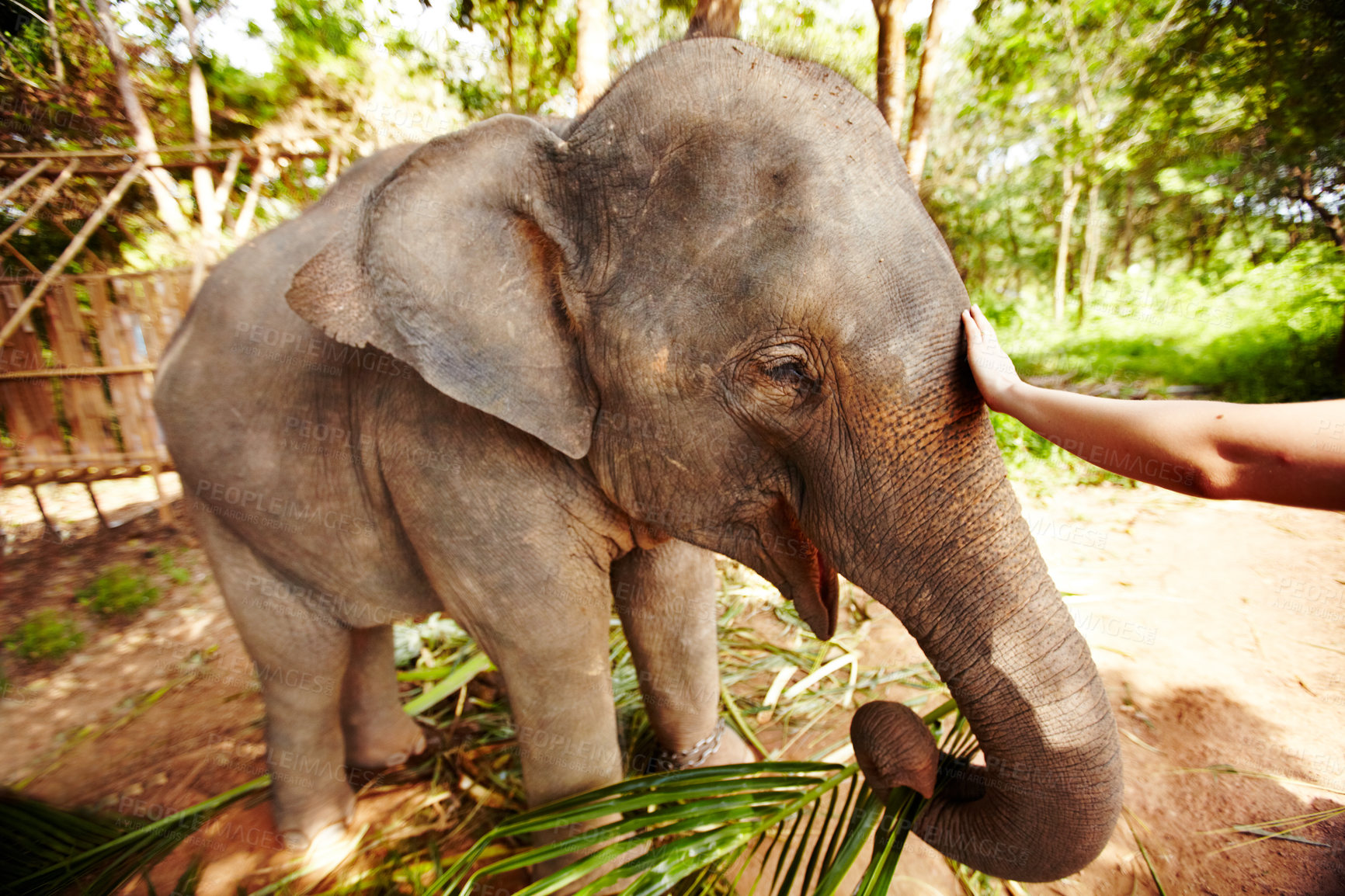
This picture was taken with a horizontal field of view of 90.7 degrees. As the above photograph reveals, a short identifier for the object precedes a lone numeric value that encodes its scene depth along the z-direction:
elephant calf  1.30
